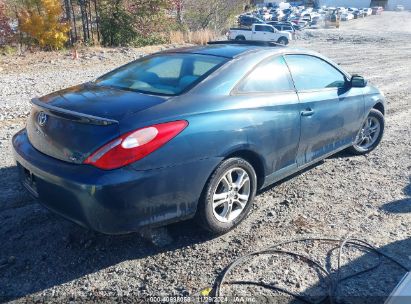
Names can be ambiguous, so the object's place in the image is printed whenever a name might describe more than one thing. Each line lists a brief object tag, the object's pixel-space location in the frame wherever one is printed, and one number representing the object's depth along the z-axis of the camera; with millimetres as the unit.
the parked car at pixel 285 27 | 33441
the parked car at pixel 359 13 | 60375
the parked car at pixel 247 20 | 36531
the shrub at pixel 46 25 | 18094
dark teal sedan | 2832
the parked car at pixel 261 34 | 29094
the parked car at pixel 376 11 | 65750
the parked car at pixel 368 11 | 63750
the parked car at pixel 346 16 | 56938
